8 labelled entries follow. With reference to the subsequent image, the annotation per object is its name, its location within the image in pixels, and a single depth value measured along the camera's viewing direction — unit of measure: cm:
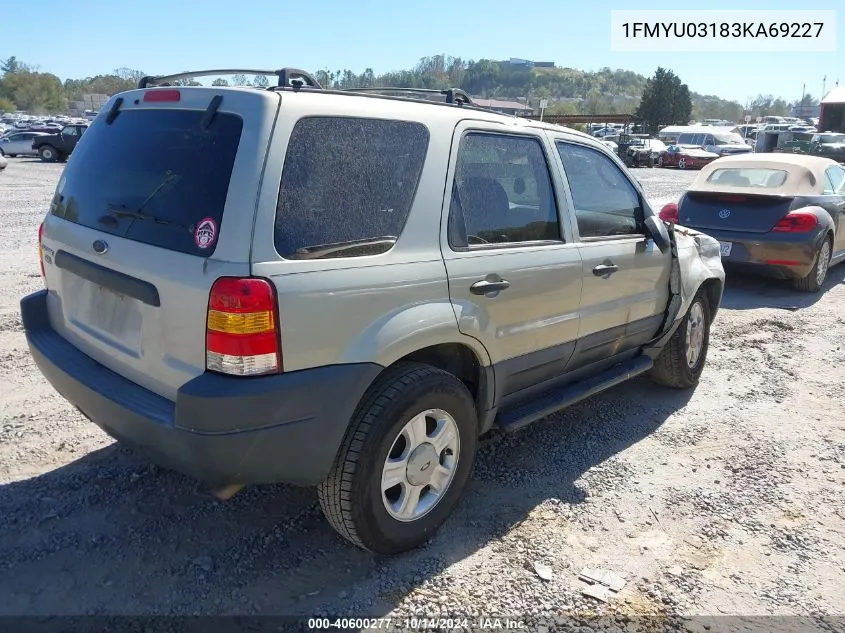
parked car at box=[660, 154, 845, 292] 776
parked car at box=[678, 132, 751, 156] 3456
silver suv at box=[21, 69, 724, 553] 238
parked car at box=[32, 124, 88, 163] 2786
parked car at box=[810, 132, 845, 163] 2481
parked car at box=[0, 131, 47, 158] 2988
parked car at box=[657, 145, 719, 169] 3206
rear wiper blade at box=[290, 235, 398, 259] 245
